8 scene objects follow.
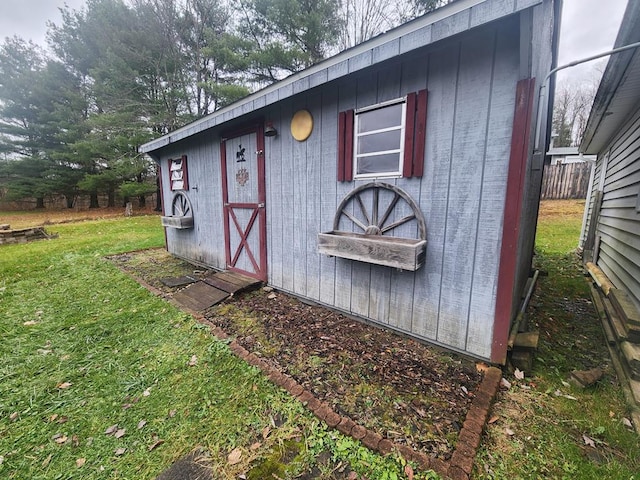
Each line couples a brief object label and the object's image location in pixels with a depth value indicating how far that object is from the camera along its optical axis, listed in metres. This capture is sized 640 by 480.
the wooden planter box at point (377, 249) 2.20
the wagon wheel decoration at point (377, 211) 2.41
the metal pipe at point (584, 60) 1.52
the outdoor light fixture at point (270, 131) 3.47
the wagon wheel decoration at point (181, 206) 5.60
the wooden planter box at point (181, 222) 5.41
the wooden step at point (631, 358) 1.95
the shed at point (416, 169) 1.92
